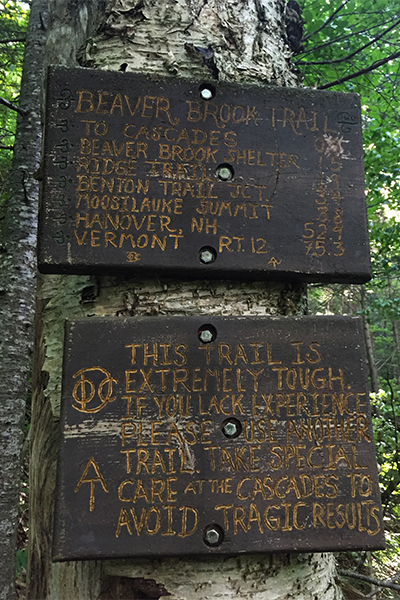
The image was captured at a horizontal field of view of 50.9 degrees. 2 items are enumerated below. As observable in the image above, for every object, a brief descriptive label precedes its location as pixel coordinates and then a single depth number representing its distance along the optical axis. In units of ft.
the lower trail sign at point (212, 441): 3.15
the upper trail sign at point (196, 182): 3.69
